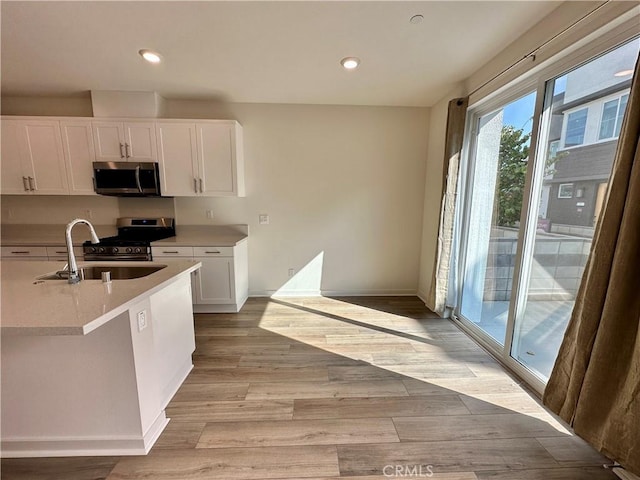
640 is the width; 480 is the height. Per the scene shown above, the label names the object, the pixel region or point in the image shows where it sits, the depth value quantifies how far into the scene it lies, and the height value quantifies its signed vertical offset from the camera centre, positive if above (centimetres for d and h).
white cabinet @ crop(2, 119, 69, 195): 301 +50
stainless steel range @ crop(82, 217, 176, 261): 291 -52
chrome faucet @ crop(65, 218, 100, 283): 142 -33
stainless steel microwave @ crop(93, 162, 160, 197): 309 +30
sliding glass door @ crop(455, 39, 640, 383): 158 +7
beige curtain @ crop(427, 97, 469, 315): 273 +6
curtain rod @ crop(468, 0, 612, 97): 146 +110
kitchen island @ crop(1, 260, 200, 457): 134 -95
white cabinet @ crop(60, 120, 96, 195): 305 +56
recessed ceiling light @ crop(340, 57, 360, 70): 237 +132
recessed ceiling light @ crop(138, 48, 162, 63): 227 +131
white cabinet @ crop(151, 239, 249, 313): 302 -87
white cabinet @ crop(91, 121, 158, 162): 308 +73
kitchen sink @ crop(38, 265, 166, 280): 192 -51
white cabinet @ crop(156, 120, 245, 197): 314 +56
